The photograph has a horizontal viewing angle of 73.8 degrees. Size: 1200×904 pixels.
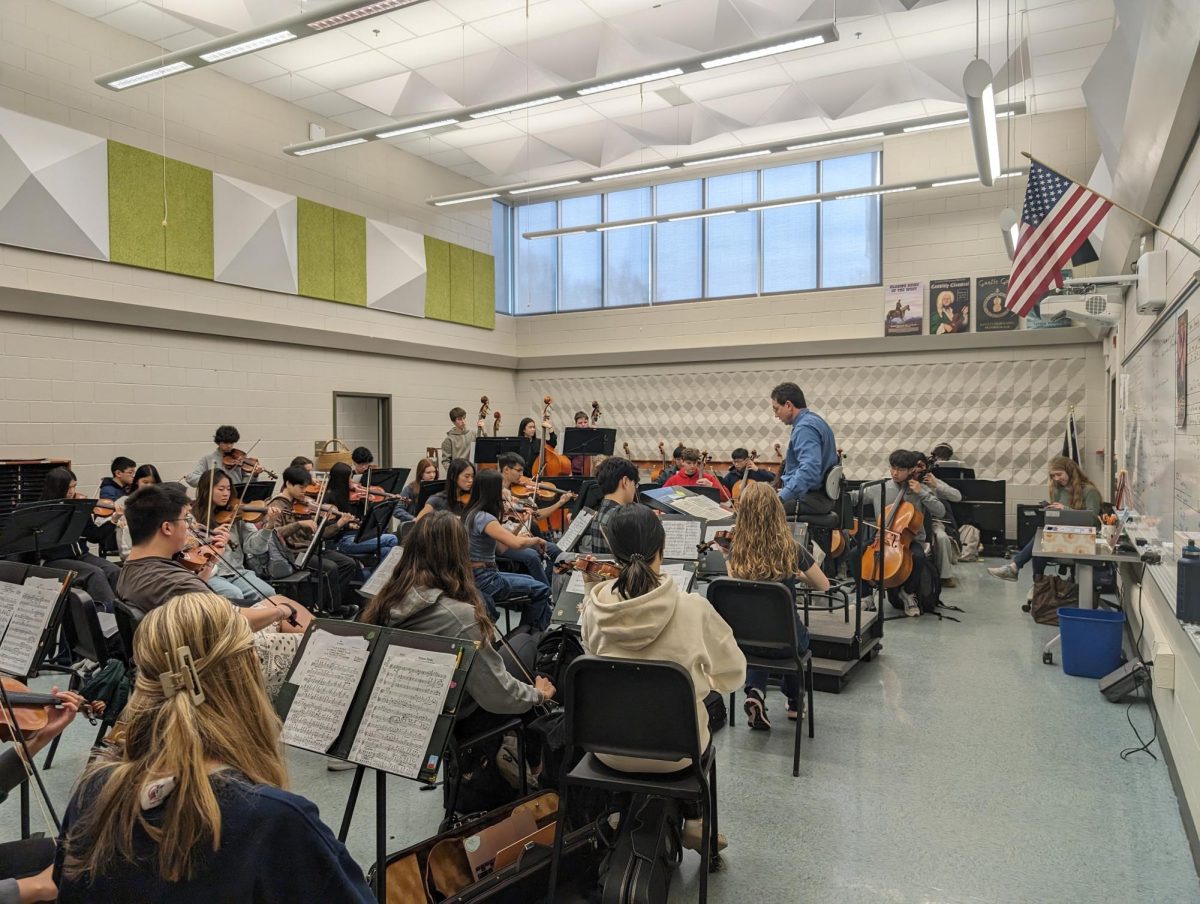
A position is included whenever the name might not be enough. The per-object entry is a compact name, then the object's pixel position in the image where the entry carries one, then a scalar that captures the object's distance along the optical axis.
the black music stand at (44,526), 4.70
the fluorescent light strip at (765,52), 5.62
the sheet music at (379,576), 3.71
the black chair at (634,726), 2.32
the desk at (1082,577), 4.64
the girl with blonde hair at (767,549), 3.78
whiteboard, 2.97
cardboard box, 4.54
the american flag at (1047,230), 3.94
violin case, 2.26
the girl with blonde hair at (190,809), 1.17
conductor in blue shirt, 4.92
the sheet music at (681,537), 4.04
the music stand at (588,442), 10.82
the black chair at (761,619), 3.46
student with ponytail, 2.46
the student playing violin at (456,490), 5.64
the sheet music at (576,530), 4.55
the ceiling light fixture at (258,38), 5.22
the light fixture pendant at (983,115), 4.43
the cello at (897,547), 6.27
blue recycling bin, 4.66
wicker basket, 9.55
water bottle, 2.60
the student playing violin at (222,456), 7.14
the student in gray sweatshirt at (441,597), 2.65
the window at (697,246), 11.04
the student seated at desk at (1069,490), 6.50
